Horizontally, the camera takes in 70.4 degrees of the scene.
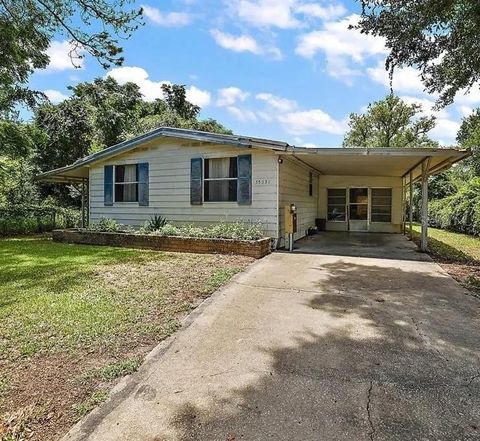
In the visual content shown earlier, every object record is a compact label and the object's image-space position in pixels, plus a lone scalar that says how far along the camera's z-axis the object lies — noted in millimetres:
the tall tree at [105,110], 21188
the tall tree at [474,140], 14645
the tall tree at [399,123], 30766
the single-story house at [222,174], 9102
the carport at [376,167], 8078
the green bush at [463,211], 14141
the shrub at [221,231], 8734
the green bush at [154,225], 10398
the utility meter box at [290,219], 9036
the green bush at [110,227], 10883
